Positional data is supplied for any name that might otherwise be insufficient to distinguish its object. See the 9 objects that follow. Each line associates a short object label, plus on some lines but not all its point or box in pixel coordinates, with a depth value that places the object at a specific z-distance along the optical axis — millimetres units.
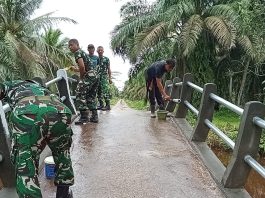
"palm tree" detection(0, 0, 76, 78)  9524
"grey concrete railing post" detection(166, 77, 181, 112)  4928
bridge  2144
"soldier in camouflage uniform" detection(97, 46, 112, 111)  5397
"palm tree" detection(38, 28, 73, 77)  11557
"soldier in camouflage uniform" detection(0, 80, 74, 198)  1705
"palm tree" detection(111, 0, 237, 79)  8818
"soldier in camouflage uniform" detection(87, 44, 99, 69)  4922
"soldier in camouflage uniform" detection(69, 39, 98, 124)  3974
